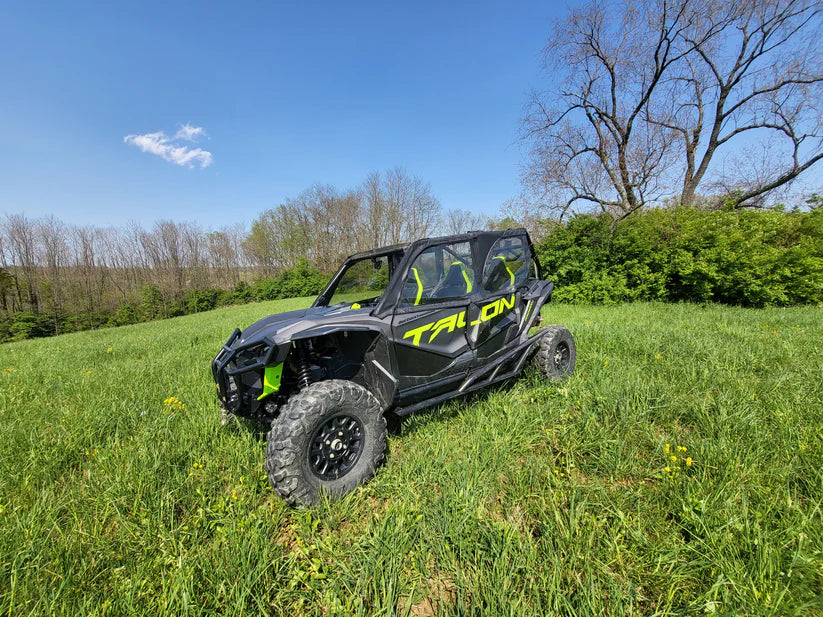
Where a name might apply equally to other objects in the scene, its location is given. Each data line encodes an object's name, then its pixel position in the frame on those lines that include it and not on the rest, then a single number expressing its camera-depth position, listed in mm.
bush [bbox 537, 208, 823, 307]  7965
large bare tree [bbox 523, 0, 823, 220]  13062
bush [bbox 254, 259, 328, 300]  34150
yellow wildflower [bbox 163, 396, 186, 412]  3307
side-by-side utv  2152
